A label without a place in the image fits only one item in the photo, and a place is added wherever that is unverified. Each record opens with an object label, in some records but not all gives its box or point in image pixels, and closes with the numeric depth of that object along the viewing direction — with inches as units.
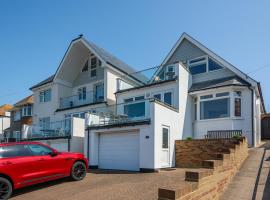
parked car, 256.3
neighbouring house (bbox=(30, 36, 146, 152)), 613.8
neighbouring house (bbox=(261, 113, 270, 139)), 724.1
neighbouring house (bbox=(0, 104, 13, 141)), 1270.8
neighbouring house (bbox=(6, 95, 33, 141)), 890.8
